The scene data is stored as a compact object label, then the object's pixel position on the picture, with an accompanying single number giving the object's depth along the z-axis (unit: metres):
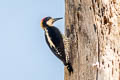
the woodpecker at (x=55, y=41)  7.87
